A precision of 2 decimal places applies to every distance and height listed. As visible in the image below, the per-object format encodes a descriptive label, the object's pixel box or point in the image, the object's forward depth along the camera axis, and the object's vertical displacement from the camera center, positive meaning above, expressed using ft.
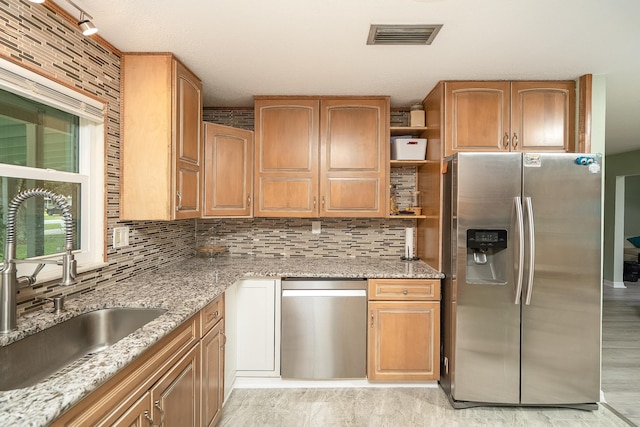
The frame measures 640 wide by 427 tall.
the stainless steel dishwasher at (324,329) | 8.14 -2.81
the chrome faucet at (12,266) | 4.03 -0.70
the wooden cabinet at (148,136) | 6.84 +1.47
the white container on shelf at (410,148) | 9.36 +1.74
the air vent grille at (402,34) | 5.77 +3.09
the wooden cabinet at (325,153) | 9.21 +1.55
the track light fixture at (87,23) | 4.78 +2.68
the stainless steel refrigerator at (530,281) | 7.13 -1.45
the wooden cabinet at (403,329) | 8.12 -2.80
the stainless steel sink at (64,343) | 3.94 -1.81
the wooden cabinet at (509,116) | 8.10 +2.29
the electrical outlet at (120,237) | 6.69 -0.56
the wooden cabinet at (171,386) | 3.30 -2.17
